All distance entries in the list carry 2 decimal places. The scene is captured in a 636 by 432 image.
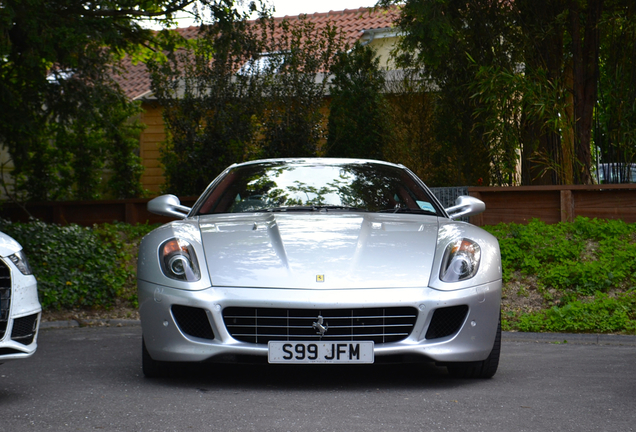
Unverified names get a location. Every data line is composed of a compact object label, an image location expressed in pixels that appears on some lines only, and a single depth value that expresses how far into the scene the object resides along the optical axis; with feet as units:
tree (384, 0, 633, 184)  34.37
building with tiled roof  69.36
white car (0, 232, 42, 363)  14.79
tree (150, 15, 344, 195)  42.91
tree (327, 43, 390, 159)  43.83
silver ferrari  14.96
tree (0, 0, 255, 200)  29.73
